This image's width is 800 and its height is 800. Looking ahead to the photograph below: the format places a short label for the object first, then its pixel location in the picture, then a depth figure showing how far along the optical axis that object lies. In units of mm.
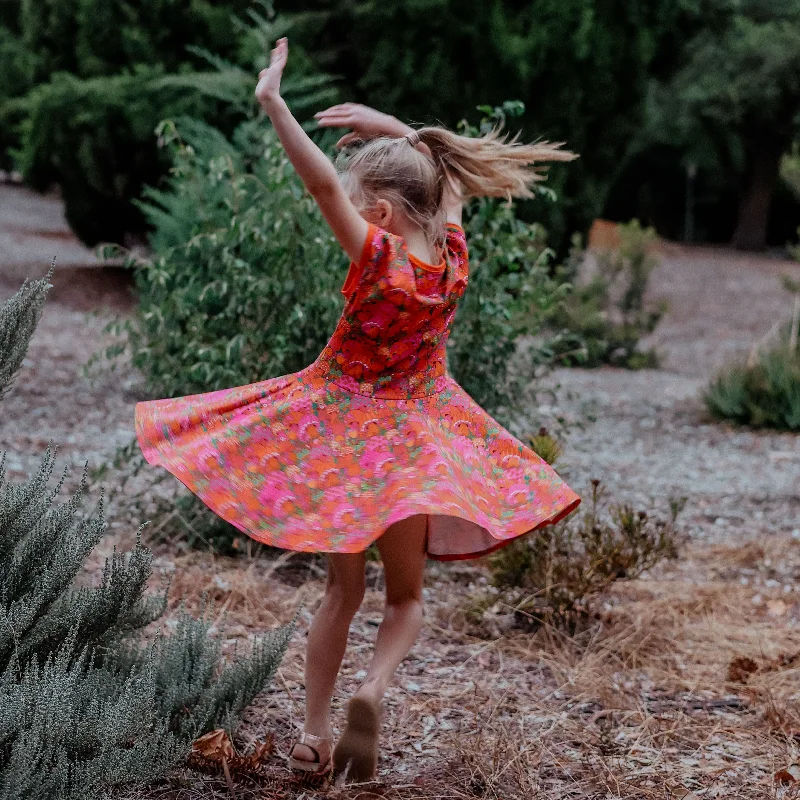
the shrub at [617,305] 9031
